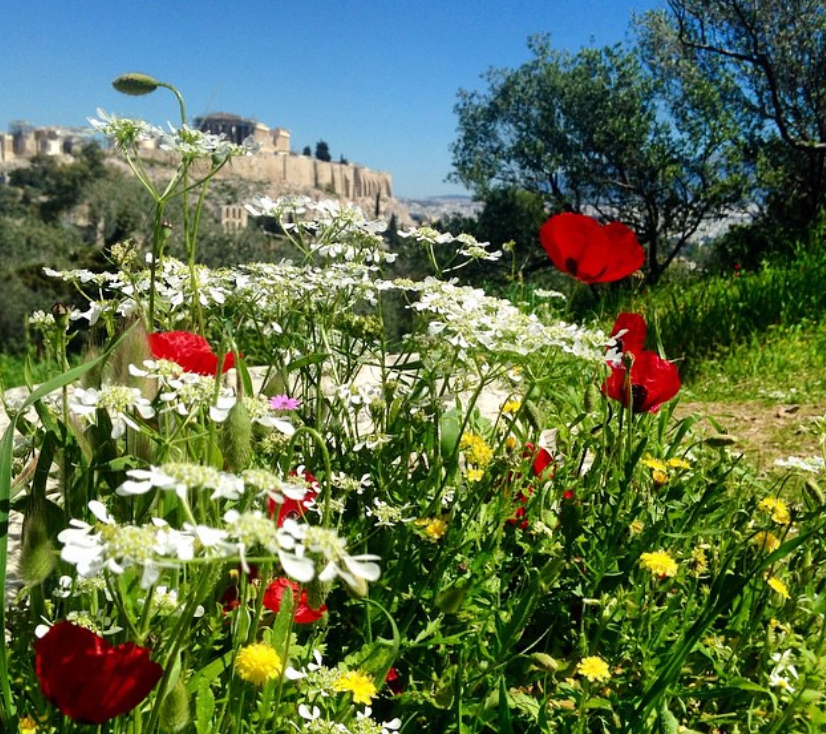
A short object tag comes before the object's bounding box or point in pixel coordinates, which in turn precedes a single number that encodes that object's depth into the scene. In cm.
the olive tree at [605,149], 1184
